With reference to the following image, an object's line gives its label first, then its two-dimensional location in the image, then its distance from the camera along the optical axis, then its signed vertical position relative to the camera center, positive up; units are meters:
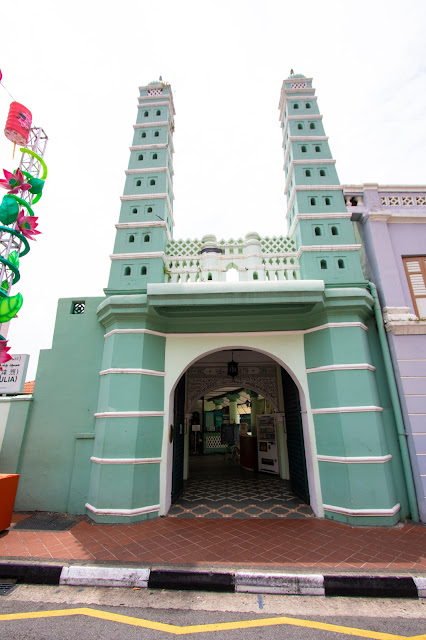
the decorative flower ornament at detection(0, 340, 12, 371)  5.47 +1.29
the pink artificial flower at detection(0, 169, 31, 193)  6.52 +5.06
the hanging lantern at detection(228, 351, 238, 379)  8.83 +1.58
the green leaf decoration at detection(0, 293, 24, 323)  5.64 +2.15
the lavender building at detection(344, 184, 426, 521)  5.74 +3.08
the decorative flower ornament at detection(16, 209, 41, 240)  6.38 +4.10
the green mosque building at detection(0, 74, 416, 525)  5.48 +1.28
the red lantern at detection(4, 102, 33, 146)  7.20 +6.94
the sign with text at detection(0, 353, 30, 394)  6.85 +1.11
